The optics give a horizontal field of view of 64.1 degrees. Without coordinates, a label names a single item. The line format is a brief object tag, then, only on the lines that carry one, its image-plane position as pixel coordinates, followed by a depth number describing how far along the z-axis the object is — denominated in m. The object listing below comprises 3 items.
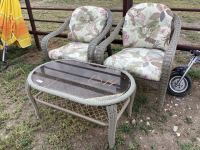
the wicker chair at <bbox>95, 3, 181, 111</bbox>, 1.57
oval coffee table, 1.34
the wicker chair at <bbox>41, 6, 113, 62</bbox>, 2.22
